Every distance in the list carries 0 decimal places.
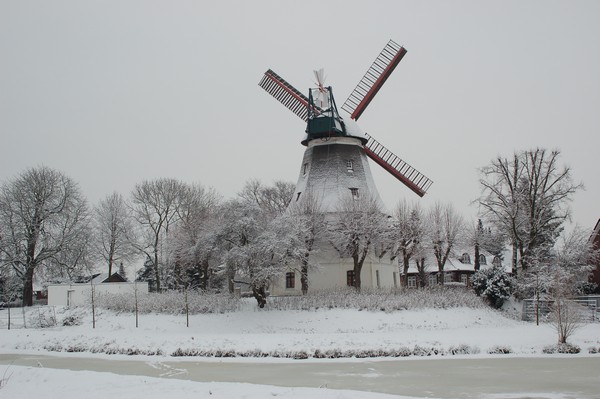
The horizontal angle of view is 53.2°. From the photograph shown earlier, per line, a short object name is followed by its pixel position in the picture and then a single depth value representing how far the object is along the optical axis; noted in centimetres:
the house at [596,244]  4454
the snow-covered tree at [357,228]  3697
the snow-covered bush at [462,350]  2267
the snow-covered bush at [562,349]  2272
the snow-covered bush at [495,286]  3797
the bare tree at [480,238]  4984
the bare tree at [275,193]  6273
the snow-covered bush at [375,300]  3306
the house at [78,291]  4150
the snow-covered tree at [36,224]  4597
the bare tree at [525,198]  4006
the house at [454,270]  6562
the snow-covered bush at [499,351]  2272
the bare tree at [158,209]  5441
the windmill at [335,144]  4000
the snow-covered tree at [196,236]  3469
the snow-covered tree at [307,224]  3575
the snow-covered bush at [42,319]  3500
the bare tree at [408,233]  4166
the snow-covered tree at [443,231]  4722
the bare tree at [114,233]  5628
